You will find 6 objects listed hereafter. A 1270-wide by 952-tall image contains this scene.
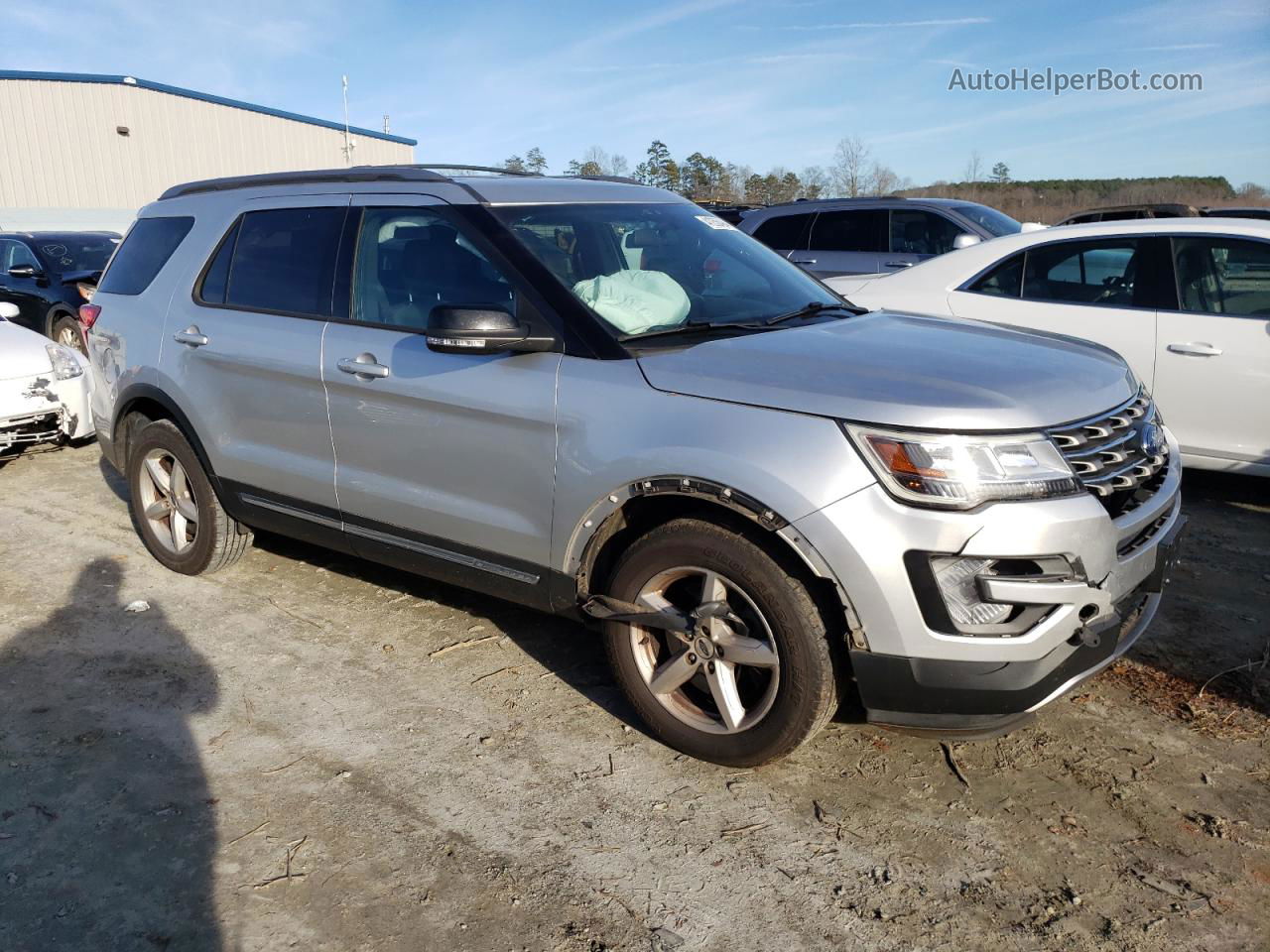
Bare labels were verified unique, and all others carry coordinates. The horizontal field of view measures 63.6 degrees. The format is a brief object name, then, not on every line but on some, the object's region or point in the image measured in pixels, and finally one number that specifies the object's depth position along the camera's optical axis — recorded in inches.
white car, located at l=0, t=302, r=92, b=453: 278.8
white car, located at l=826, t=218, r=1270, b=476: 220.5
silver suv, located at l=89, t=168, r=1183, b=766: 111.7
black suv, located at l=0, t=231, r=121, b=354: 478.3
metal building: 1118.4
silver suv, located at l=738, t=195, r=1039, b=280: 386.3
